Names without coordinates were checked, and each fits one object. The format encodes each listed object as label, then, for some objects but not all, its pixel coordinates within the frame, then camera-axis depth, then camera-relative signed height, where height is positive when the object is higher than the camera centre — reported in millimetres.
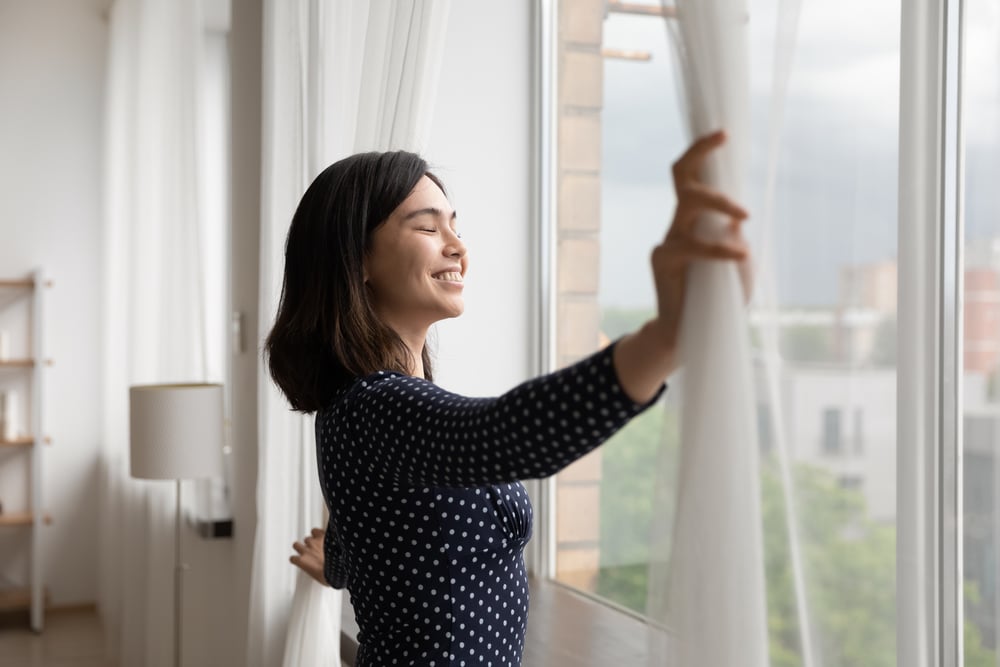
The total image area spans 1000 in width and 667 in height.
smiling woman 992 -104
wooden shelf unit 5234 -670
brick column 2781 +240
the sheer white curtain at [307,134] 1961 +406
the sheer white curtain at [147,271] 3520 +196
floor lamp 2961 -317
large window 1051 +49
